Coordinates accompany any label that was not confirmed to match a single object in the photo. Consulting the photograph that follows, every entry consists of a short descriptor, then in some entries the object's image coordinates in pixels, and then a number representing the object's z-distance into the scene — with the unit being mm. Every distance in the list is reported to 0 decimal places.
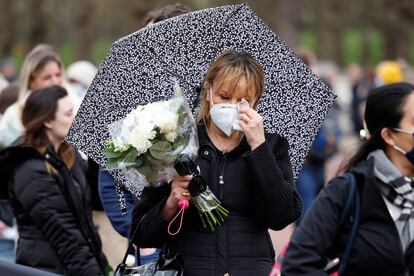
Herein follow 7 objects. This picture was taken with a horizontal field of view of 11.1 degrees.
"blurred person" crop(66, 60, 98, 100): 20064
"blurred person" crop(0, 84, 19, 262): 14246
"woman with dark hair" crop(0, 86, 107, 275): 11558
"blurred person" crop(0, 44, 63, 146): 15546
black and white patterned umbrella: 10301
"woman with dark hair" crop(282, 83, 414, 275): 8005
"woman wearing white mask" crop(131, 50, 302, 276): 8942
